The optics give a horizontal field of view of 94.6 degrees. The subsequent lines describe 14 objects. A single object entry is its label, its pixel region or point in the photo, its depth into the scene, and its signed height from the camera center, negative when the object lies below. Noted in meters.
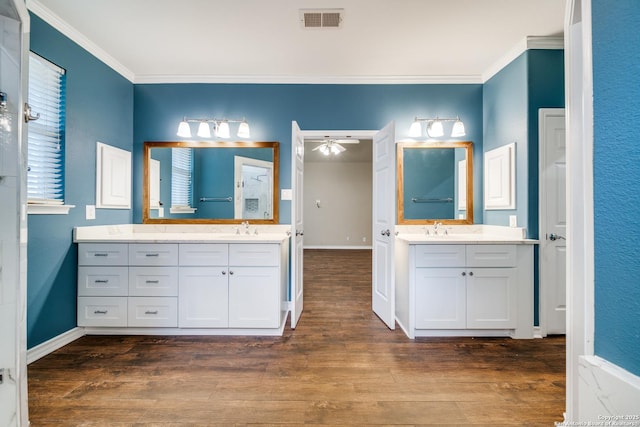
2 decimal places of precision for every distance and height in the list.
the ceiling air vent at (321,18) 2.17 +1.49
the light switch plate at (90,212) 2.62 +0.02
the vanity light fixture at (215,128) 3.07 +0.90
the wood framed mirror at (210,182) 3.20 +0.36
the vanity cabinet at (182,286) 2.51 -0.61
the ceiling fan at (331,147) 5.50 +1.31
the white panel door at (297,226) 2.69 -0.11
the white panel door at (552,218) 2.56 -0.02
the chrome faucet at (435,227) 3.13 -0.12
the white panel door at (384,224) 2.71 -0.08
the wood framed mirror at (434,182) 3.19 +0.36
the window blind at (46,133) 2.17 +0.62
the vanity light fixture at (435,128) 3.09 +0.93
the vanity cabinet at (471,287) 2.52 -0.61
